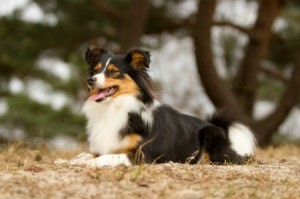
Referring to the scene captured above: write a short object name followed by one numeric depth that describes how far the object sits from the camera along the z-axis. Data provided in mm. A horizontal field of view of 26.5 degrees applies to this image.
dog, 5953
